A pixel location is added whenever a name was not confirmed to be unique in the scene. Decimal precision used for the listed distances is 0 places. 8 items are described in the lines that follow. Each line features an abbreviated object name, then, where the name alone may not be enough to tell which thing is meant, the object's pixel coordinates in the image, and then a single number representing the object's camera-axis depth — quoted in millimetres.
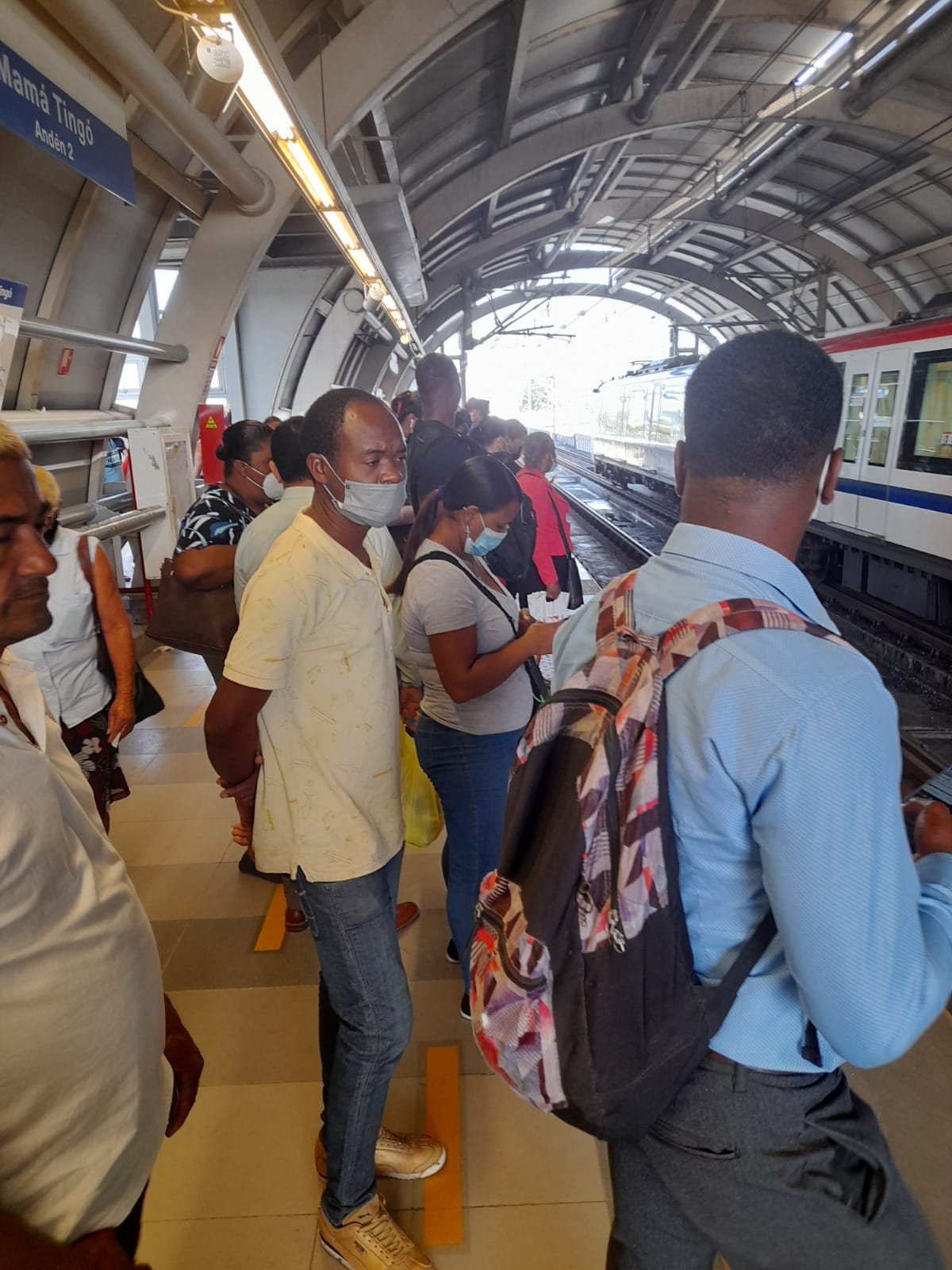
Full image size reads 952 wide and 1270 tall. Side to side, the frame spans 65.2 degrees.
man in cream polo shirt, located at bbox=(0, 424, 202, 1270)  976
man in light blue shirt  927
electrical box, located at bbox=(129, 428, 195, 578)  6195
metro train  8000
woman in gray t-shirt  2369
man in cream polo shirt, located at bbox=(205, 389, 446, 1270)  1762
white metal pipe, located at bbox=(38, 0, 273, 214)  2975
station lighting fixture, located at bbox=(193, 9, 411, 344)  2629
